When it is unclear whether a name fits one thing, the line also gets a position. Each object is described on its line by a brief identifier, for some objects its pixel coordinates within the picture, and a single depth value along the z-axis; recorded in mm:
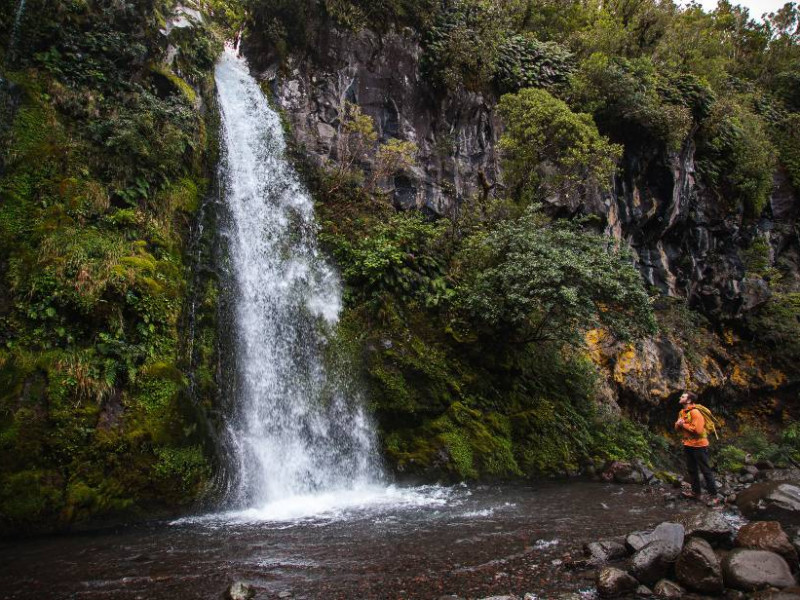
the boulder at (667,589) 4492
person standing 8562
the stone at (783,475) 13227
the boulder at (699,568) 4469
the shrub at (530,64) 18125
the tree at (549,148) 14250
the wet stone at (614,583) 4488
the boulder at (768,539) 4918
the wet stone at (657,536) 5211
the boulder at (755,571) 4434
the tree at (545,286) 10352
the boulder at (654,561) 4762
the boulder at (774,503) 6488
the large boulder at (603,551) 5270
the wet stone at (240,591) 4379
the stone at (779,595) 3979
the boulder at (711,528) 5426
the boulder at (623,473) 10641
